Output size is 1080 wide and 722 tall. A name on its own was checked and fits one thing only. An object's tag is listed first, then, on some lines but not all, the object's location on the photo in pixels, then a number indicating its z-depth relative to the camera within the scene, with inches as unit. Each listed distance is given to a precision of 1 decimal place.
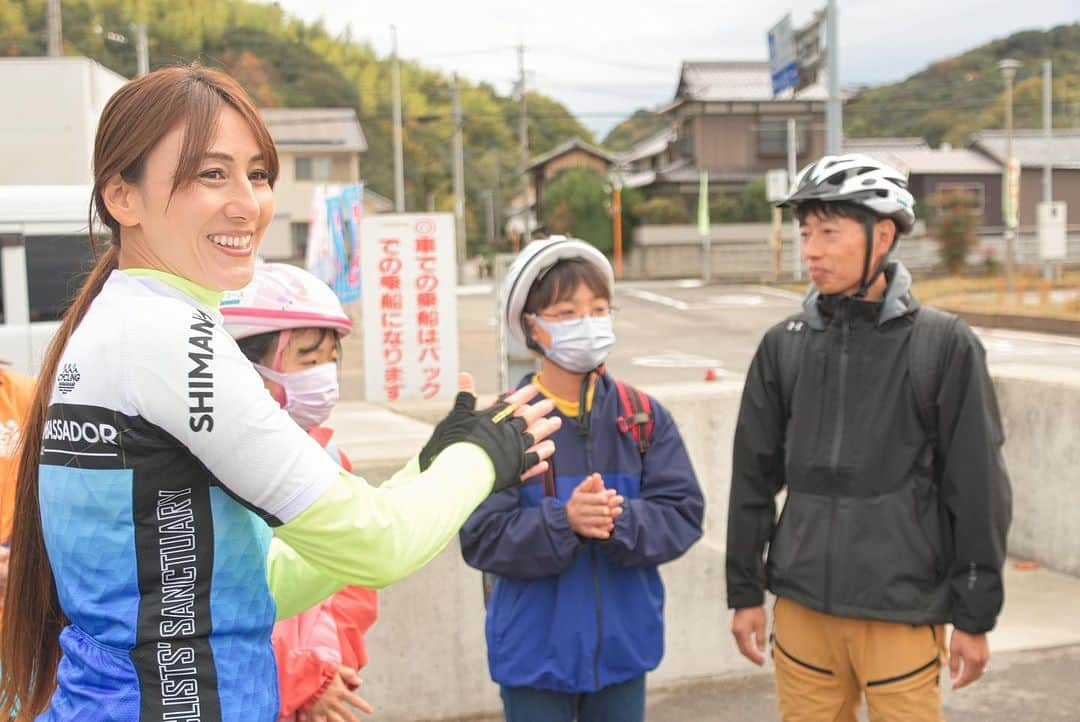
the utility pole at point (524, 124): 1891.0
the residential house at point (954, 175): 1699.1
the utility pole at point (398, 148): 1646.2
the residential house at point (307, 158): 2091.5
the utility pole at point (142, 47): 1128.1
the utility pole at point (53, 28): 856.9
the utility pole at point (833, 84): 627.2
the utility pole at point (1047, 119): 1371.8
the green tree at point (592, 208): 1715.1
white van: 346.3
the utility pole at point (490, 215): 2615.7
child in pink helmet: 97.6
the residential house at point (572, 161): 1963.6
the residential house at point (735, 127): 1753.2
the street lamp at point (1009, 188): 1069.1
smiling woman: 55.0
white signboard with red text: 426.3
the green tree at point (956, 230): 1256.8
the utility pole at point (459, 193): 1702.8
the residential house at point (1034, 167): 1745.8
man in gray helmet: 103.8
